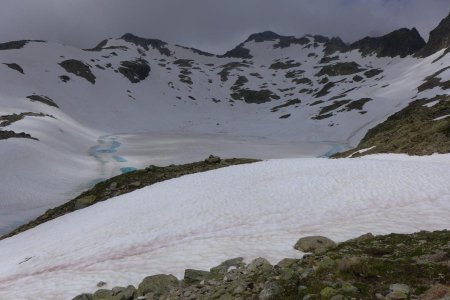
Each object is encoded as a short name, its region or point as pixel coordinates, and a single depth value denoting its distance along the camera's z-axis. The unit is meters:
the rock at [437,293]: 6.20
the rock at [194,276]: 10.23
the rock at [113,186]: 29.37
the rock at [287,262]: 9.82
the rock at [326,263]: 8.51
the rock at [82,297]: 9.95
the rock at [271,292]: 7.55
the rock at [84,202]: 27.53
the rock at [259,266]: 9.64
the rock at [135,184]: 29.41
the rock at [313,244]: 12.06
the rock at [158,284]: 9.80
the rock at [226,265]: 10.74
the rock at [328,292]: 6.91
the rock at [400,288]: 6.70
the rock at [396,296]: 6.52
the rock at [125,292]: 9.63
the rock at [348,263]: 8.04
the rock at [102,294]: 10.07
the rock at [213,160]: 34.09
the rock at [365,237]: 12.03
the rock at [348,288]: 6.99
